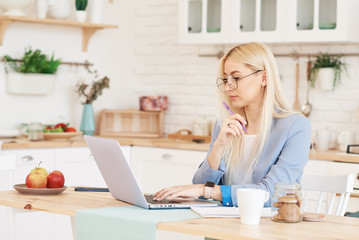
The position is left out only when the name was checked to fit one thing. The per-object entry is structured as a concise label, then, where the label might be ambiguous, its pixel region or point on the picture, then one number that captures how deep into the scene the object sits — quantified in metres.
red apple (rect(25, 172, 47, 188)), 2.59
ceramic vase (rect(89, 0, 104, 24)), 4.95
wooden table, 1.83
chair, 2.67
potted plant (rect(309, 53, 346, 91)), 4.39
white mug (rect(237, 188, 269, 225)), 1.96
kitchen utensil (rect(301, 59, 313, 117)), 4.52
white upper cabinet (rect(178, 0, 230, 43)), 4.53
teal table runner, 1.99
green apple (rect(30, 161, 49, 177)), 2.63
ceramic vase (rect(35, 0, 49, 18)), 4.69
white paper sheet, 2.12
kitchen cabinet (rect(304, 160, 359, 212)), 3.81
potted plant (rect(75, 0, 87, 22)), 4.87
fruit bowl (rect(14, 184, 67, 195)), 2.54
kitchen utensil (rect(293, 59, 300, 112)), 4.55
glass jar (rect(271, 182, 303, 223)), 2.02
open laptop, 2.22
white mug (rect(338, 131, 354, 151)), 4.29
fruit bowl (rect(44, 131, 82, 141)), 4.50
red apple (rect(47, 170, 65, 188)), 2.59
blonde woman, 2.47
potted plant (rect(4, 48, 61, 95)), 4.67
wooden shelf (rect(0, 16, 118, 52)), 4.56
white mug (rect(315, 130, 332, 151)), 4.36
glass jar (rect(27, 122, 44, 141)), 4.46
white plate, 4.45
